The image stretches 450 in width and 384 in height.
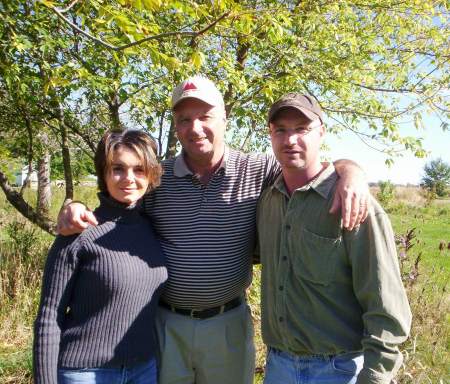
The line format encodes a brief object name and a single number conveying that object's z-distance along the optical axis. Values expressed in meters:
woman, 2.10
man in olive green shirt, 1.88
